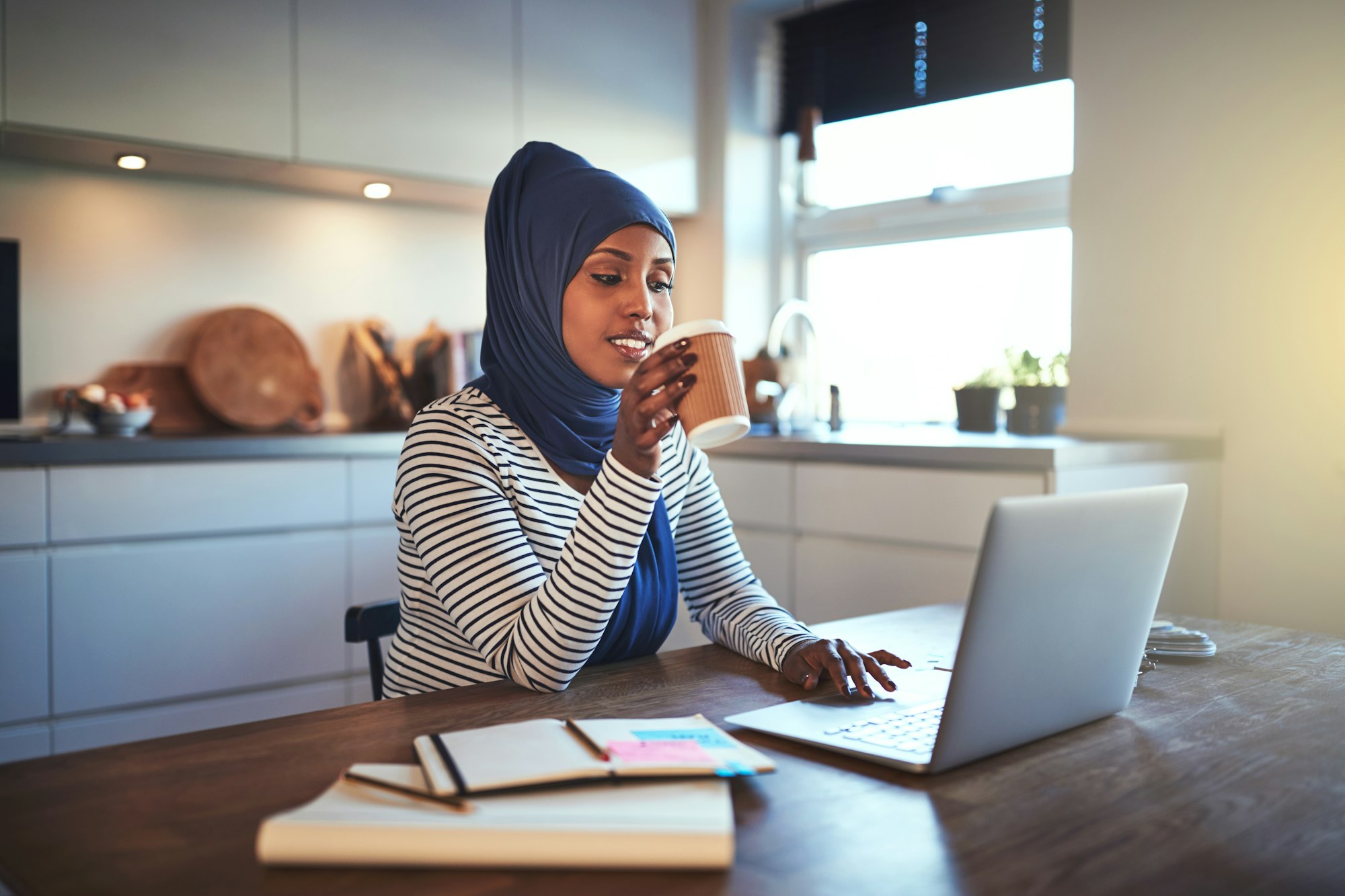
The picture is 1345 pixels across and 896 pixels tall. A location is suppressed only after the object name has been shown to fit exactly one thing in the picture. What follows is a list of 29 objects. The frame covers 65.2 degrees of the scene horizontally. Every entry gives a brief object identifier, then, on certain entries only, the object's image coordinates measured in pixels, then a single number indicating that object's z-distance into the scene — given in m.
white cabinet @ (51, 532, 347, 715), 2.35
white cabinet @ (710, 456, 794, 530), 2.80
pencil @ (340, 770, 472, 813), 0.65
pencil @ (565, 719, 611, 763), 0.72
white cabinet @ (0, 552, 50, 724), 2.26
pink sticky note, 0.72
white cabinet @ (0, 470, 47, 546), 2.25
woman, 1.07
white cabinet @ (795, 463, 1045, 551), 2.30
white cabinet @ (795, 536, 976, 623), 2.37
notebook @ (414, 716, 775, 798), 0.68
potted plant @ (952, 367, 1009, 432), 2.91
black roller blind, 3.11
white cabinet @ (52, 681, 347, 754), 2.36
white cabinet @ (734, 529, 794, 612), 2.79
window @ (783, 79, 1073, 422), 3.14
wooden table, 0.62
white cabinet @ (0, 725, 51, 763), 2.27
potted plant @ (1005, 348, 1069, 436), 2.80
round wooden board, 2.98
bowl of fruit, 2.63
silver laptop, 0.77
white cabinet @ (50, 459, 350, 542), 2.35
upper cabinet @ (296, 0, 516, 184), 2.82
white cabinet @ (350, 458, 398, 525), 2.76
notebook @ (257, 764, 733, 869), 0.62
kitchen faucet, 3.11
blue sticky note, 0.77
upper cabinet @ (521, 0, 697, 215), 3.25
